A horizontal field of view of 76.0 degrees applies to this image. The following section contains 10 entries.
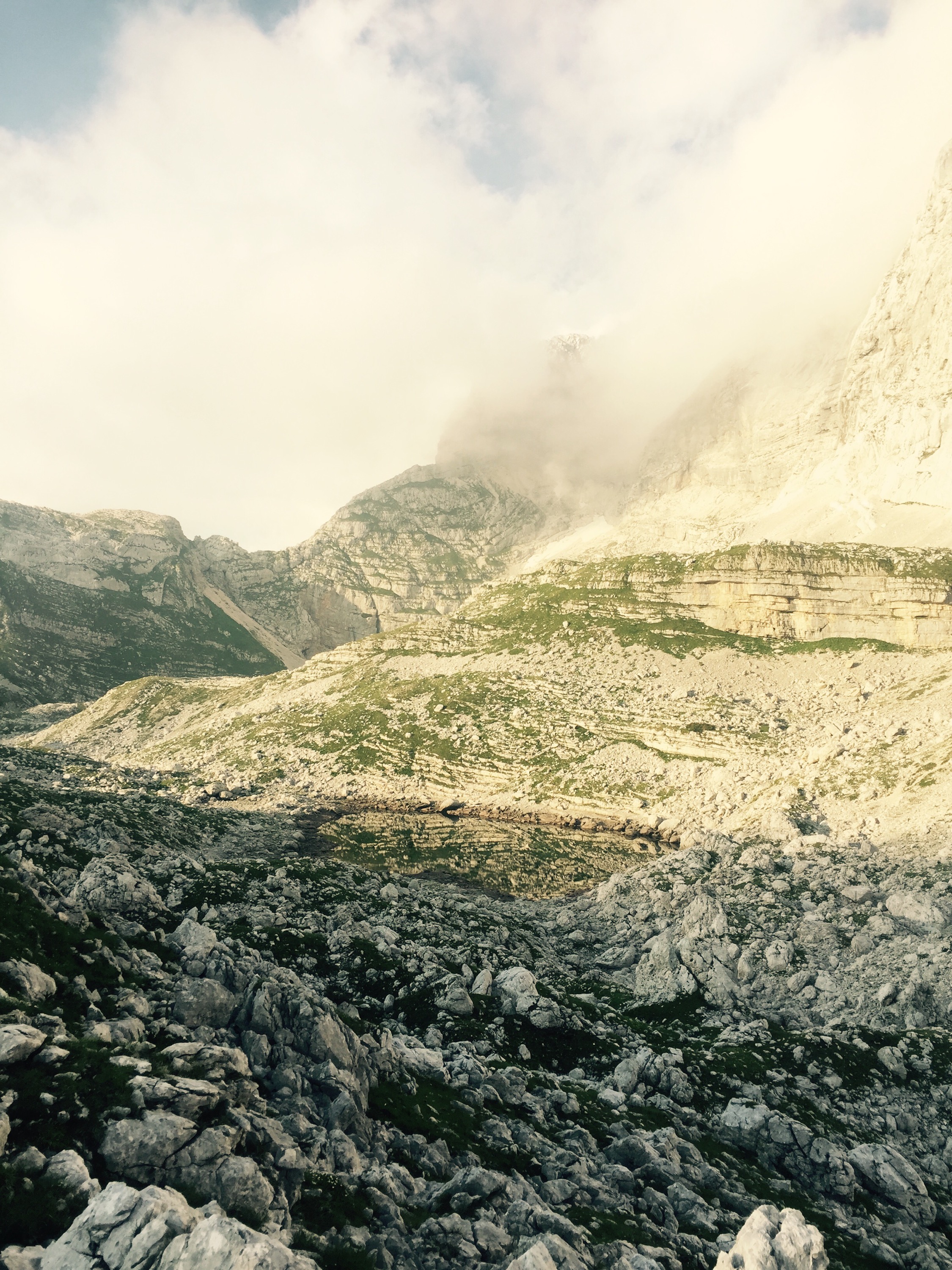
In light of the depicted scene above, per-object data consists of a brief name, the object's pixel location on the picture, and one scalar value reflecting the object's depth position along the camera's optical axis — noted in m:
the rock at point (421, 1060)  19.11
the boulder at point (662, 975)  29.47
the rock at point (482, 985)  25.78
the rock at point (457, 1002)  24.17
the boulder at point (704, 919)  32.47
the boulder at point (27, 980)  13.34
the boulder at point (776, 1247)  11.57
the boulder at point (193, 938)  19.34
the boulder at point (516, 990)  24.88
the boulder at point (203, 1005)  15.63
